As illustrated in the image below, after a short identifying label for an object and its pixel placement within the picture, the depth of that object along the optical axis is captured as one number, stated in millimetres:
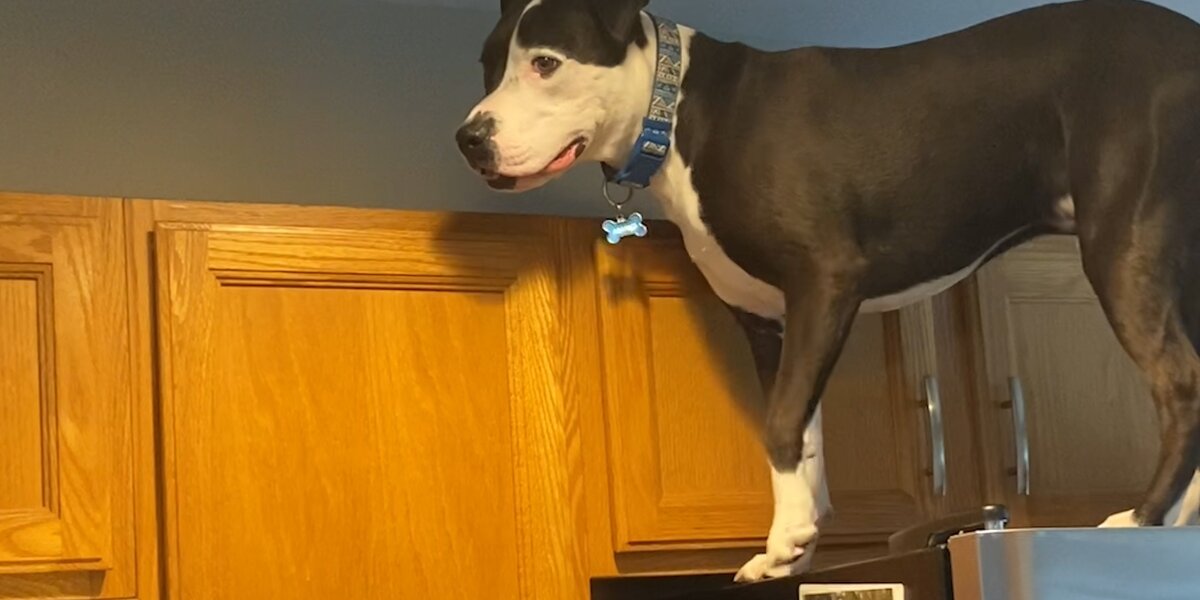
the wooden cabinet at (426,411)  1568
